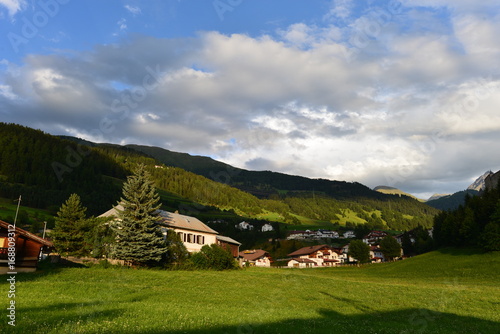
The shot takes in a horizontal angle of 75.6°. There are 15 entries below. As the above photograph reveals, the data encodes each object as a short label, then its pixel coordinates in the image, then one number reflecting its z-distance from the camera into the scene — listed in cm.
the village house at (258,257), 11881
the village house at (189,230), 6186
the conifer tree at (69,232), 4916
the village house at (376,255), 15212
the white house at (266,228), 19555
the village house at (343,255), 14731
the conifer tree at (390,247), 11206
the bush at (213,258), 5509
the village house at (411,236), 17056
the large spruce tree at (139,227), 4541
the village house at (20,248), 3144
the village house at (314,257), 12600
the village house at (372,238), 18780
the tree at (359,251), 10556
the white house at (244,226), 18725
